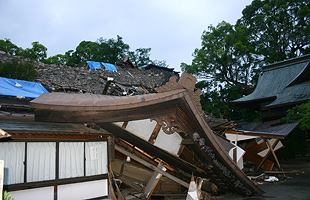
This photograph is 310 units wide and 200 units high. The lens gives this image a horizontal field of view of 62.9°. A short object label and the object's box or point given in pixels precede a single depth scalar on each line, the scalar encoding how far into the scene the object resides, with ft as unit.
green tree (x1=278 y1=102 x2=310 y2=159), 57.72
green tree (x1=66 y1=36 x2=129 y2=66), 143.54
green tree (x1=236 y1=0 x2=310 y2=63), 102.42
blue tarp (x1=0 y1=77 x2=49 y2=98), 45.64
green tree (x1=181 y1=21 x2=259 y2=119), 105.09
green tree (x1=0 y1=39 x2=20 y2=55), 110.42
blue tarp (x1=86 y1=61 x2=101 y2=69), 110.32
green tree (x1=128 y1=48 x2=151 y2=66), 165.01
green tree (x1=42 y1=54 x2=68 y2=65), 126.64
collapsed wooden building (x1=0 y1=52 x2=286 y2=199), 20.98
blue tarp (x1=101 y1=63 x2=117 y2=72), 113.39
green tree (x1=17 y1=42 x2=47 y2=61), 122.18
